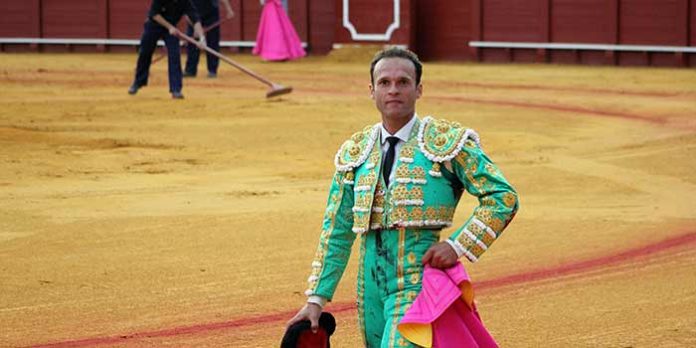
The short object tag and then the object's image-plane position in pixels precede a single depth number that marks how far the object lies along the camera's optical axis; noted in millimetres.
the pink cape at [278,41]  43757
